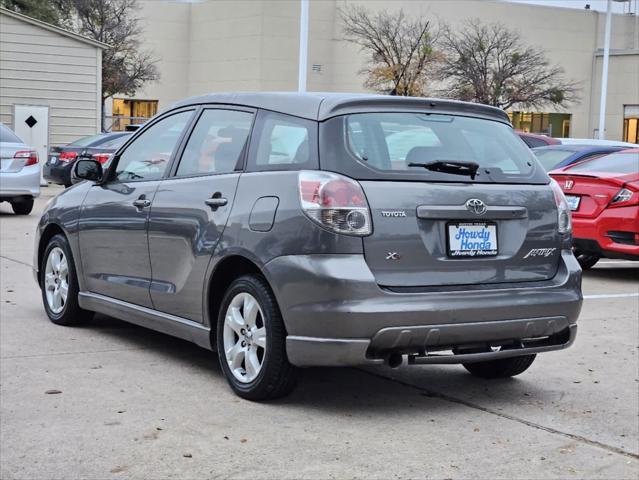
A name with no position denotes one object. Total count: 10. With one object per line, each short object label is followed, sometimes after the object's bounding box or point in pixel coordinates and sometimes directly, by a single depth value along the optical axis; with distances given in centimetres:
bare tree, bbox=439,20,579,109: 5225
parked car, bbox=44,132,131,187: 2127
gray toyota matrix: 520
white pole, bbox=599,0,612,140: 4168
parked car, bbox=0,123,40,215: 1684
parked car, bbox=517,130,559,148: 1809
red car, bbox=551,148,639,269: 1141
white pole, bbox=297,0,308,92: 3128
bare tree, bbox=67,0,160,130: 5303
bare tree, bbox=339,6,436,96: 5456
